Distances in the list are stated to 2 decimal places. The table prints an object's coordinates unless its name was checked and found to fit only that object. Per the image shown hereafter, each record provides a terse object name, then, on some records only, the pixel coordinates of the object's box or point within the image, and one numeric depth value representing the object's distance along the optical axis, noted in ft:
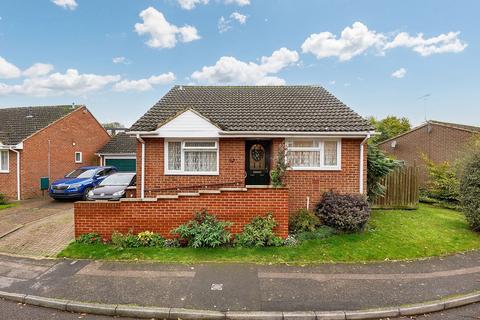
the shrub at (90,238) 22.68
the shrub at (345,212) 24.57
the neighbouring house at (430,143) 53.88
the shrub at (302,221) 24.79
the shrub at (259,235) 22.12
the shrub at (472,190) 26.12
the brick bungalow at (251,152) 28.14
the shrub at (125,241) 22.05
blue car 41.75
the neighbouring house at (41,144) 47.39
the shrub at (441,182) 42.39
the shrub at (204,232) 21.63
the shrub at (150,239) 22.43
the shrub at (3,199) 43.62
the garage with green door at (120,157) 66.33
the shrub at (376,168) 31.55
